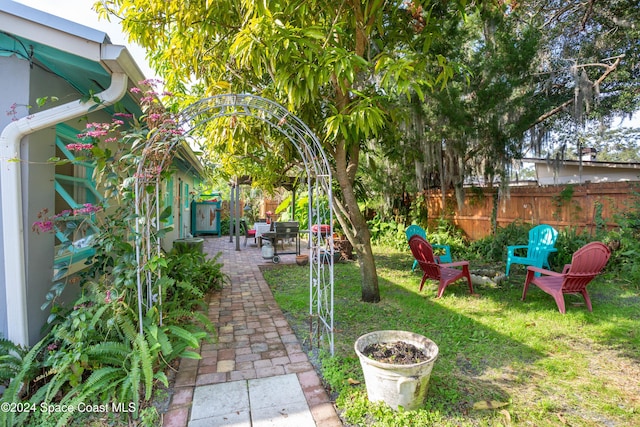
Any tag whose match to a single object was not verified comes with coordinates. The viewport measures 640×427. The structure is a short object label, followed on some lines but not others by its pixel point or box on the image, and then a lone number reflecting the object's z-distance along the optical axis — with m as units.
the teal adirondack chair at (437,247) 6.31
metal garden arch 2.68
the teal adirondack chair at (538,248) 5.81
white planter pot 2.20
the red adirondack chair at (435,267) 4.91
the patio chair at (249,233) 11.48
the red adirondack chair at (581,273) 4.07
